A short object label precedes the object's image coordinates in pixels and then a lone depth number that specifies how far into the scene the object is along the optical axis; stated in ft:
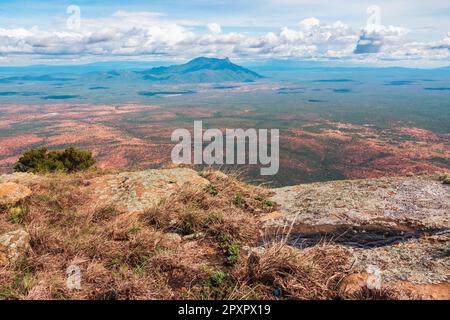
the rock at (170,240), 22.72
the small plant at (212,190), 33.32
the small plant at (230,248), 21.62
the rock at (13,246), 18.92
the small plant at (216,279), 18.58
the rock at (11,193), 26.04
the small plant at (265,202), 33.01
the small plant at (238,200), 32.65
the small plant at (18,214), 24.70
